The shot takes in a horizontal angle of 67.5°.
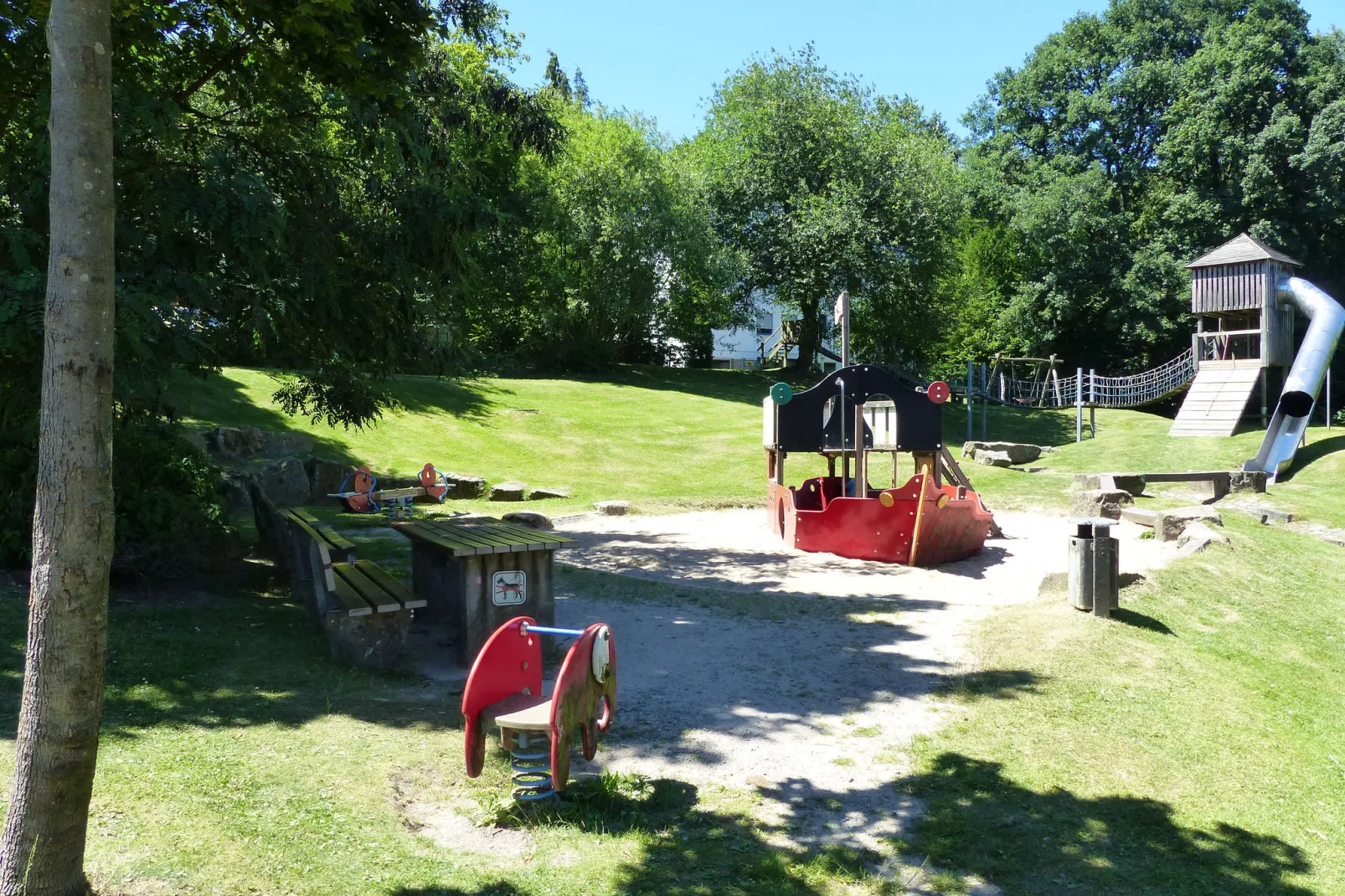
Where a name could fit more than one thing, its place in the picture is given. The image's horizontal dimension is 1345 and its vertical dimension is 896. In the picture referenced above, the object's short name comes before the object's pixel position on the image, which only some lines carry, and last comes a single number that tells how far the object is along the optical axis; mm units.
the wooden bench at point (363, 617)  6988
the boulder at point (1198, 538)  12234
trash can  8617
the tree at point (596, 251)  34062
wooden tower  27609
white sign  7426
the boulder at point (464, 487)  18328
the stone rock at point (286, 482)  15930
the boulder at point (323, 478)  17266
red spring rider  4746
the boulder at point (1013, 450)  23719
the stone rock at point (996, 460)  22734
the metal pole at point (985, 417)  29819
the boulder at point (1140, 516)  14638
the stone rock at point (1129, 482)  17953
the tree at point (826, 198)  36125
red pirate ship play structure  12234
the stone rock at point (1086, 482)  18156
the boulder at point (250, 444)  17344
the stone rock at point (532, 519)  13695
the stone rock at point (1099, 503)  15758
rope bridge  32438
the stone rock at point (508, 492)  18094
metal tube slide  22422
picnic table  7301
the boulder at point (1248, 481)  19406
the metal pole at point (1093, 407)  30500
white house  51500
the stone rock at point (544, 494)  18516
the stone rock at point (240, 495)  13711
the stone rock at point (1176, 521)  13453
